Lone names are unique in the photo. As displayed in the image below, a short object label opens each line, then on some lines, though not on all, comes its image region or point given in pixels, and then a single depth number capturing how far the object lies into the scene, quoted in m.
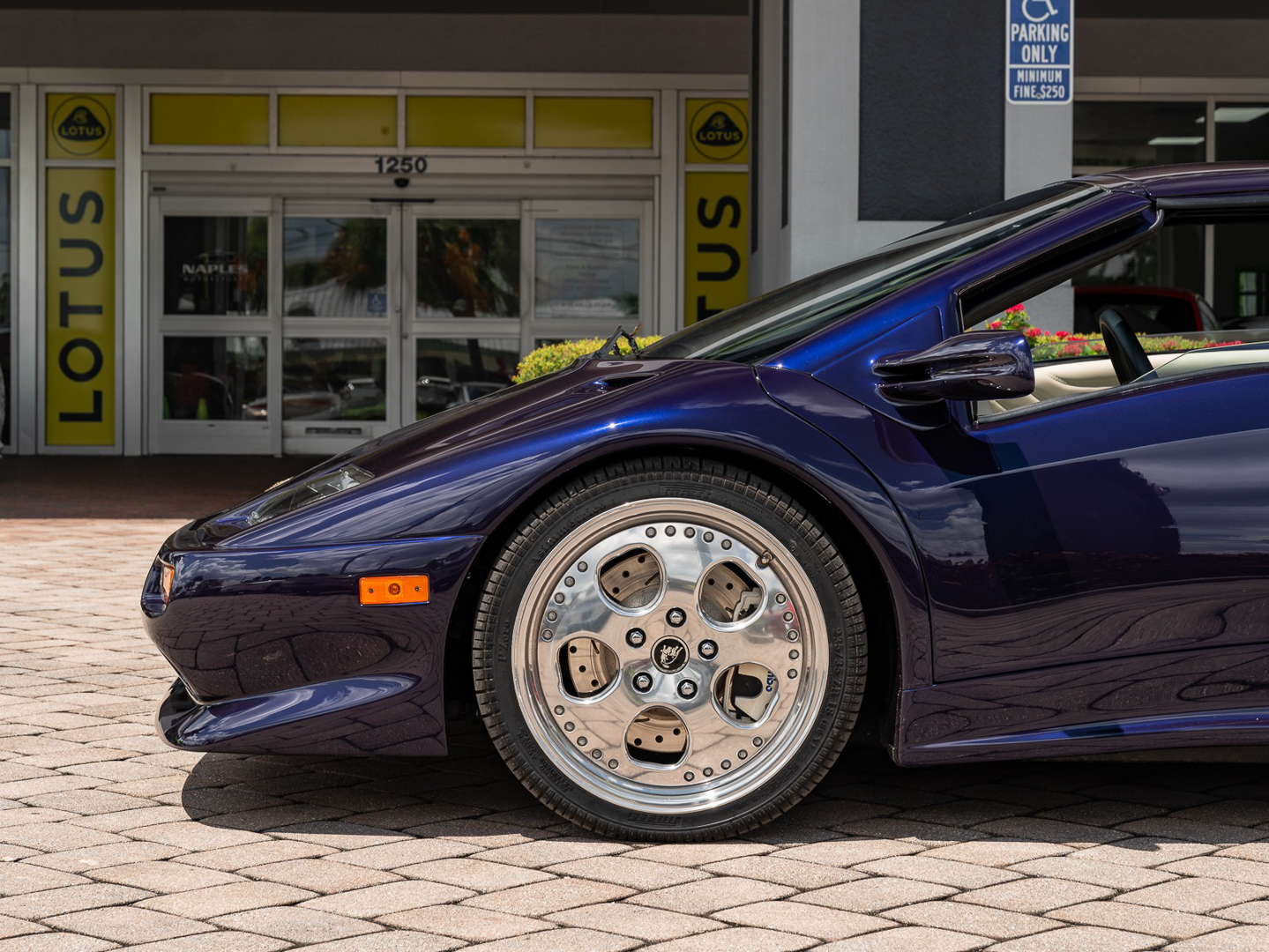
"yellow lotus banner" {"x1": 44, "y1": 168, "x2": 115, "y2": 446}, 14.39
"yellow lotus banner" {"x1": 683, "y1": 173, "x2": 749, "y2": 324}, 14.50
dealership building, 14.26
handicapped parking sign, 8.00
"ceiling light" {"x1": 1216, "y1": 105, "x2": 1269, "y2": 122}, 14.55
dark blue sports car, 2.79
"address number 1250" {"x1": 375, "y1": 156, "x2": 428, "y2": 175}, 14.45
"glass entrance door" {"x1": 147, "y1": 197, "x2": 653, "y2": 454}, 14.55
